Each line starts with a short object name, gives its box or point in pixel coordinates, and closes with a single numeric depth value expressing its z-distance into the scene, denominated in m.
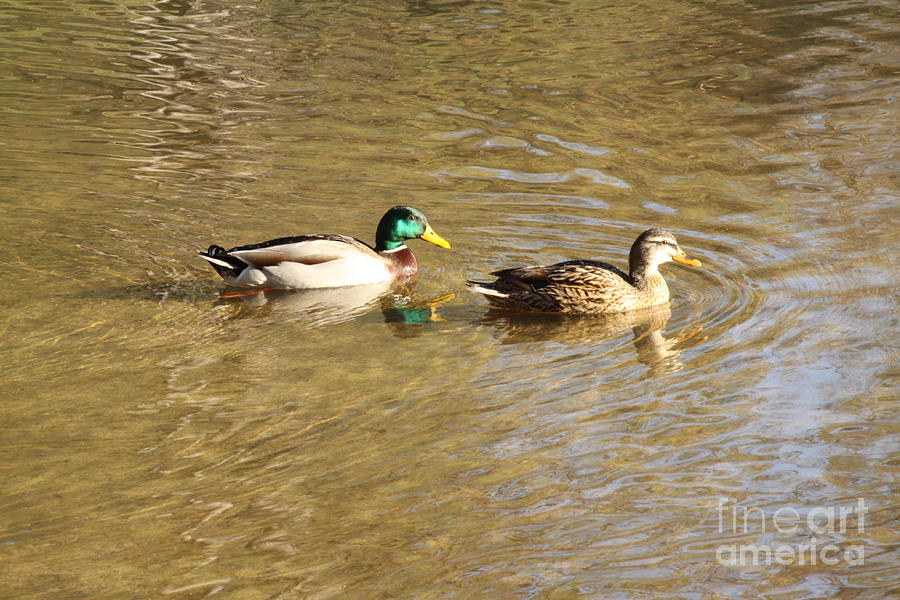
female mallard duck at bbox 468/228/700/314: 17.56
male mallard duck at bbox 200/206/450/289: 18.91
